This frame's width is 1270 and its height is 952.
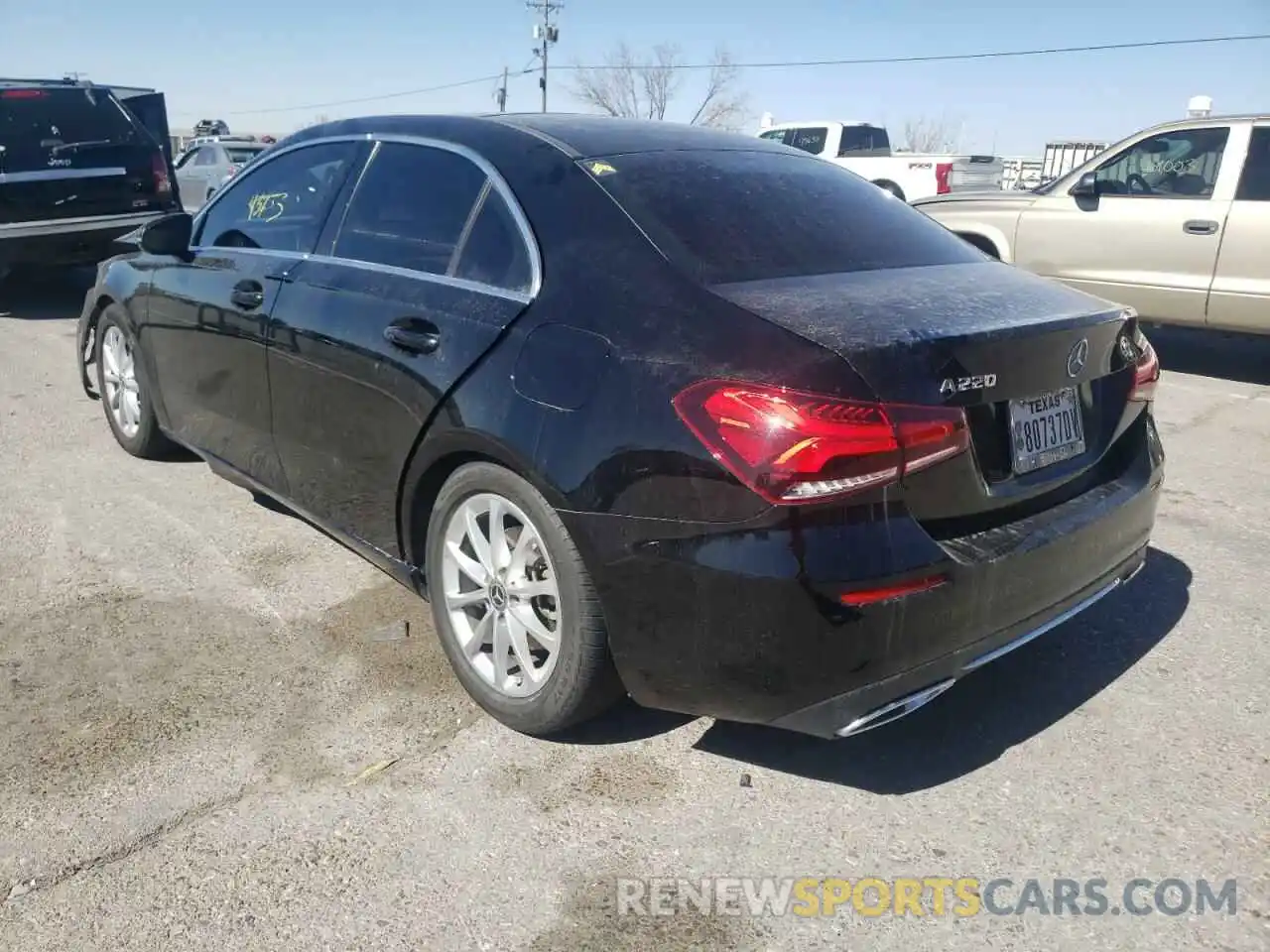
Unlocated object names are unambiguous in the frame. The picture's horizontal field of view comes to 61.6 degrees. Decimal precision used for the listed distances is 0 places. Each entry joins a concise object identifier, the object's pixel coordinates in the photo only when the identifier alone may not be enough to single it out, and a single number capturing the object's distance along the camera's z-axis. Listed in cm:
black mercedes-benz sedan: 231
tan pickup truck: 737
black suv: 904
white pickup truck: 1794
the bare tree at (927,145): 7531
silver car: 1784
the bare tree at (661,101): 6675
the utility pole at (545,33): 5050
